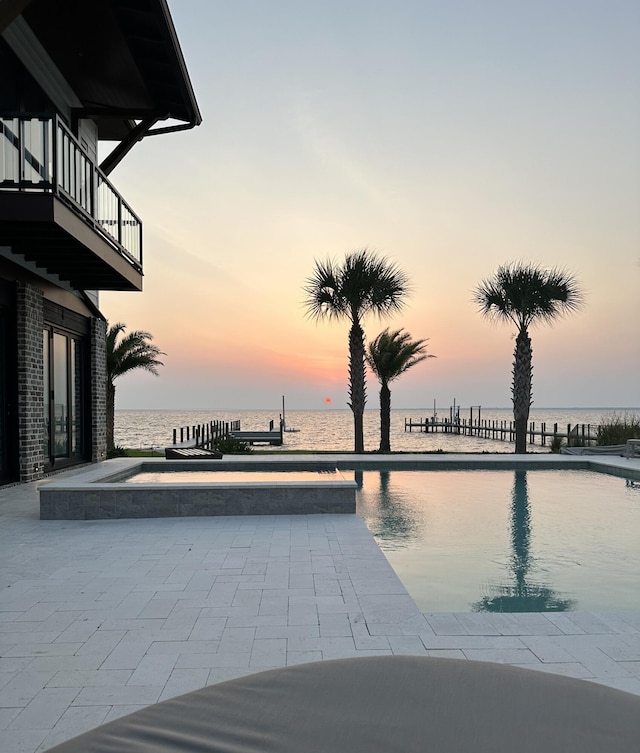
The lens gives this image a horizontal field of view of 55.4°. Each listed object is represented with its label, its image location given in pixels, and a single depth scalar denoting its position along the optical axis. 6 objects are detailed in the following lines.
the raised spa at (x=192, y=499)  7.19
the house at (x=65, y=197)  8.14
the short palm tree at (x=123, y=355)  19.16
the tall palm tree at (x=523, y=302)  16.86
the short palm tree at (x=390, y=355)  19.34
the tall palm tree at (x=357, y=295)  16.94
